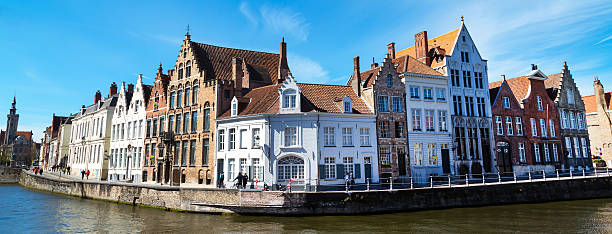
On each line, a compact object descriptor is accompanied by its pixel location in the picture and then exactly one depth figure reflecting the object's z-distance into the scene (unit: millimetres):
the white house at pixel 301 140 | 26172
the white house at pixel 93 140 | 45969
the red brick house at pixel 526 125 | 34469
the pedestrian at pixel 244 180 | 24578
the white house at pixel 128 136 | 39853
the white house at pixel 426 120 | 29984
